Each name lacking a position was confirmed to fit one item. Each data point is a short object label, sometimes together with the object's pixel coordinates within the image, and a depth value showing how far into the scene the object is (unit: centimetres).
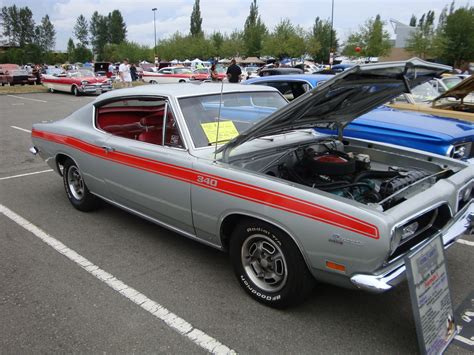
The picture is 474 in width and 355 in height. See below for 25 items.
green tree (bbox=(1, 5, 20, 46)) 9794
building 5819
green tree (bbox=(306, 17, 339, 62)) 6650
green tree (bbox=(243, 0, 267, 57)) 6756
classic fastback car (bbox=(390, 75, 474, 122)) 644
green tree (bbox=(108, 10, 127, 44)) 11181
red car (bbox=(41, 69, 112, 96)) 2061
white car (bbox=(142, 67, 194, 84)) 2698
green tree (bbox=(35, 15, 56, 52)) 10150
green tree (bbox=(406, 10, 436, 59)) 3947
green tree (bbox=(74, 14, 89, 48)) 10969
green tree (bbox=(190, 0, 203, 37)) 9381
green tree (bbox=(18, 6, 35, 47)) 9879
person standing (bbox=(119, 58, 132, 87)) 2041
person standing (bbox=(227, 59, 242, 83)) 1530
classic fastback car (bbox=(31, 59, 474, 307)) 242
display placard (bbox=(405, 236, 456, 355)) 224
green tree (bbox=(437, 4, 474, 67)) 3753
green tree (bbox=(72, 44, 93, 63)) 9282
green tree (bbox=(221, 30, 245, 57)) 7162
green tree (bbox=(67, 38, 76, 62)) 9455
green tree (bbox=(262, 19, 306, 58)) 5516
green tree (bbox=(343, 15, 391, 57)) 4528
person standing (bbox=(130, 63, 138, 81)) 2574
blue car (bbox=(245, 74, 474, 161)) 473
